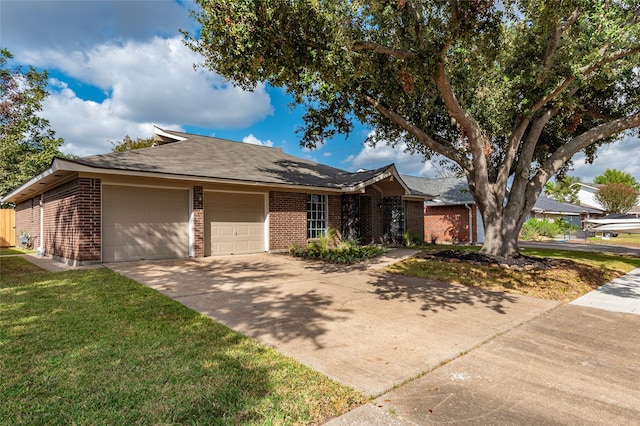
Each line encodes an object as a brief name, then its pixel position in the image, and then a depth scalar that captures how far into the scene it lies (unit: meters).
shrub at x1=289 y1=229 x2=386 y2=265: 11.27
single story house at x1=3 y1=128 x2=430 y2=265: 9.81
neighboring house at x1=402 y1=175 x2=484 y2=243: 21.30
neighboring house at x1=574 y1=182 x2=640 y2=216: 54.23
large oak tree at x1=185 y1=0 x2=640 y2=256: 7.16
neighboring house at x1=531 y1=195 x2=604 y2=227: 30.85
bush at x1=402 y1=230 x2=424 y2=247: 17.33
